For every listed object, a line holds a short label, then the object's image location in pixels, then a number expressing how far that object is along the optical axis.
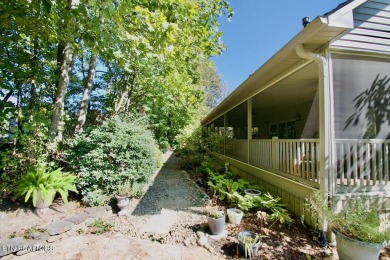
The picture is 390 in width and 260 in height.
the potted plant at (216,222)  3.67
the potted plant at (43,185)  4.30
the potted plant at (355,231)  2.74
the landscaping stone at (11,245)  3.11
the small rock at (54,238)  3.59
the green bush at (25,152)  4.81
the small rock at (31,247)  3.26
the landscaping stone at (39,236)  3.47
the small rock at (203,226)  4.00
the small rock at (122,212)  4.73
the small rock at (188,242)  3.54
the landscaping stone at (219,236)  3.65
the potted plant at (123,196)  4.79
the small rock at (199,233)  3.73
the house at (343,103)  3.60
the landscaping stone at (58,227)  3.68
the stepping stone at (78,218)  4.07
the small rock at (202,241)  3.50
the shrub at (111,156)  5.13
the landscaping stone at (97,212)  4.47
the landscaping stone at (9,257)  3.10
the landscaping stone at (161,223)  4.07
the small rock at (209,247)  3.32
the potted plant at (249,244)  3.05
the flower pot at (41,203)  4.36
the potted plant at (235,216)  4.08
